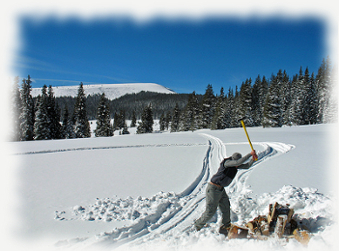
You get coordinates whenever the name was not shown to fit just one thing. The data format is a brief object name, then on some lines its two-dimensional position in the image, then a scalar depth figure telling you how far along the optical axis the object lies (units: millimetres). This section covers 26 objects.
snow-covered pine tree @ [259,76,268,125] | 56178
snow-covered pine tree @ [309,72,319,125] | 46625
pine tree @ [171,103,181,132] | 58125
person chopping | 4332
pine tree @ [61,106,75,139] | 40031
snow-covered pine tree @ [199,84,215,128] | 46500
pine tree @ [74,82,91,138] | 38688
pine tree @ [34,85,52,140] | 33281
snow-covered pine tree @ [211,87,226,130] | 44094
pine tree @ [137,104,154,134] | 50031
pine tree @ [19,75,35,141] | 33125
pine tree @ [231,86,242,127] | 47056
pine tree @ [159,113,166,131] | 89562
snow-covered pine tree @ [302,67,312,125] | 45500
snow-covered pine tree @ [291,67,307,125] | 42656
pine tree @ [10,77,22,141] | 31594
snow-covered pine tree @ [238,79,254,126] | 45134
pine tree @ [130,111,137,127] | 93062
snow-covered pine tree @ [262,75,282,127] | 37719
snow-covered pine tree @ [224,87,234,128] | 46391
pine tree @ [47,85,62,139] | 35688
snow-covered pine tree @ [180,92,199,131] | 48781
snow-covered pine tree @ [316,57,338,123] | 36244
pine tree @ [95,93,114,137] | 38312
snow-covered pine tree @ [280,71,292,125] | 45156
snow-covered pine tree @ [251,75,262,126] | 49266
